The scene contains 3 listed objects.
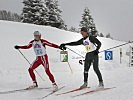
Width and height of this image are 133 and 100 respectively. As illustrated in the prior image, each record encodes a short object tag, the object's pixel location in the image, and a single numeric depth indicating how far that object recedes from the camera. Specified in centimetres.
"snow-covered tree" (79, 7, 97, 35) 4344
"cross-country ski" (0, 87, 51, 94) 600
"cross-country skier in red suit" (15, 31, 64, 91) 649
